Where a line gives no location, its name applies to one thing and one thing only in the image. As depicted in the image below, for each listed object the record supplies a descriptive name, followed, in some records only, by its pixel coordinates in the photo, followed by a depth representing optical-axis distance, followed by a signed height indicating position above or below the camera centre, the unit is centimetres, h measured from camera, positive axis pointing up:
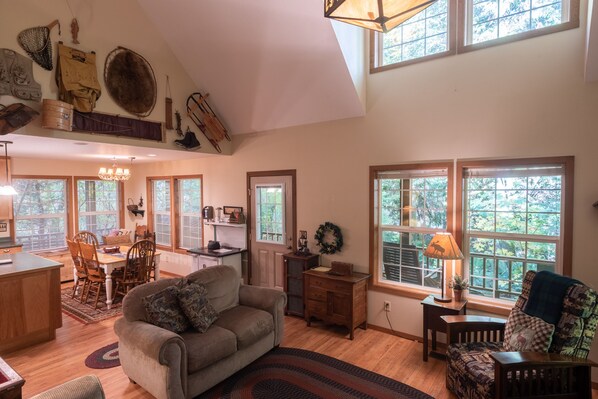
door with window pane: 477 -53
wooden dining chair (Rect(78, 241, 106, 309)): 464 -111
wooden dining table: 460 -106
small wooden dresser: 372 -132
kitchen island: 342 -125
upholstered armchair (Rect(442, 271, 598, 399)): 216 -119
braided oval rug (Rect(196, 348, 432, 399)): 271 -174
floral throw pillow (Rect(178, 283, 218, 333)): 281 -107
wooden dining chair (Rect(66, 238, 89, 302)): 487 -110
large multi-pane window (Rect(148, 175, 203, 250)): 619 -43
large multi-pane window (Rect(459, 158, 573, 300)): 296 -34
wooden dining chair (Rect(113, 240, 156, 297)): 475 -116
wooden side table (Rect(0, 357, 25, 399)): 149 -92
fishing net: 312 +147
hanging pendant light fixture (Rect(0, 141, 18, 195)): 360 +1
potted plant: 327 -101
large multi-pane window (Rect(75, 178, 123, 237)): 651 -31
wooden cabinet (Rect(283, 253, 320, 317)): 432 -122
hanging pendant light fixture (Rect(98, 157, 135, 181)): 534 +29
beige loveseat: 241 -126
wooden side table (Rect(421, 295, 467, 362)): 316 -126
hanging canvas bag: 335 +121
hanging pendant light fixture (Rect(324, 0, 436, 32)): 151 +87
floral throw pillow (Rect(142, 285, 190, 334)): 271 -105
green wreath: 418 -65
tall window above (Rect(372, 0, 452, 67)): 347 +172
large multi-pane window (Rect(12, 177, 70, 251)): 574 -39
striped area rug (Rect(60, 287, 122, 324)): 434 -172
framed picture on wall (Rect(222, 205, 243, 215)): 528 -33
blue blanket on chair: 239 -84
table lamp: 310 -60
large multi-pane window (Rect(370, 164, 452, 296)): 360 -37
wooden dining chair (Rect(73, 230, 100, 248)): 488 -81
